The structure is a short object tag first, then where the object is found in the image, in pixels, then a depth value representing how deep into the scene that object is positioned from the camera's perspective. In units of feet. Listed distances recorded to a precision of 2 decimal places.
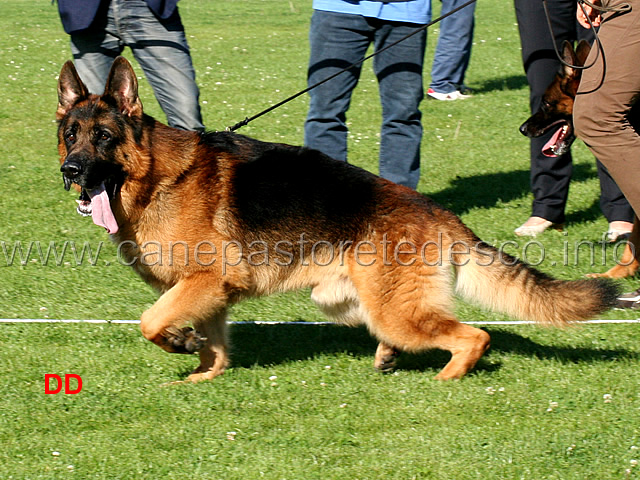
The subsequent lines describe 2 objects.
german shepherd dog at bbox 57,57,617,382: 27.37
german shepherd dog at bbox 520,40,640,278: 34.50
